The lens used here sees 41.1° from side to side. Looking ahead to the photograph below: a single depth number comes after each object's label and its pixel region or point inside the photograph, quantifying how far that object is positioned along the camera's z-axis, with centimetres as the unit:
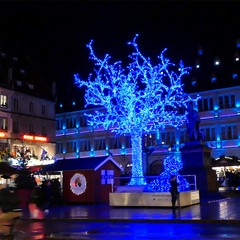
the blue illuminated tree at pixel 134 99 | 2086
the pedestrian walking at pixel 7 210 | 713
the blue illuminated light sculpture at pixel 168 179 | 1738
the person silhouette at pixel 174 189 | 1580
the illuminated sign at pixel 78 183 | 2129
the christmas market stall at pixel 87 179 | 2111
